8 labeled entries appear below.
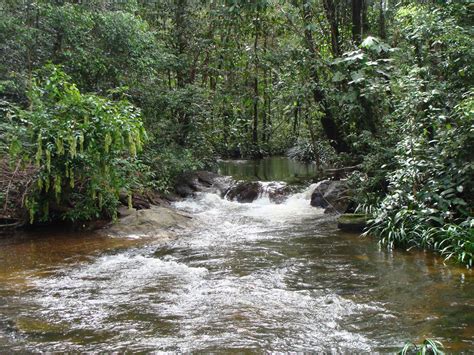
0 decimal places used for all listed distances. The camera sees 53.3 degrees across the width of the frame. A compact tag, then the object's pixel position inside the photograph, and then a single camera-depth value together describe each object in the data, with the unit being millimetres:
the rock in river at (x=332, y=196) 11844
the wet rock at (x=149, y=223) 9781
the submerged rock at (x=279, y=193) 14438
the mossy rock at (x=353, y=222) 9398
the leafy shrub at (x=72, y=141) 8555
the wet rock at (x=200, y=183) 15666
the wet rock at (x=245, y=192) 14914
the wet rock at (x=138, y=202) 11294
